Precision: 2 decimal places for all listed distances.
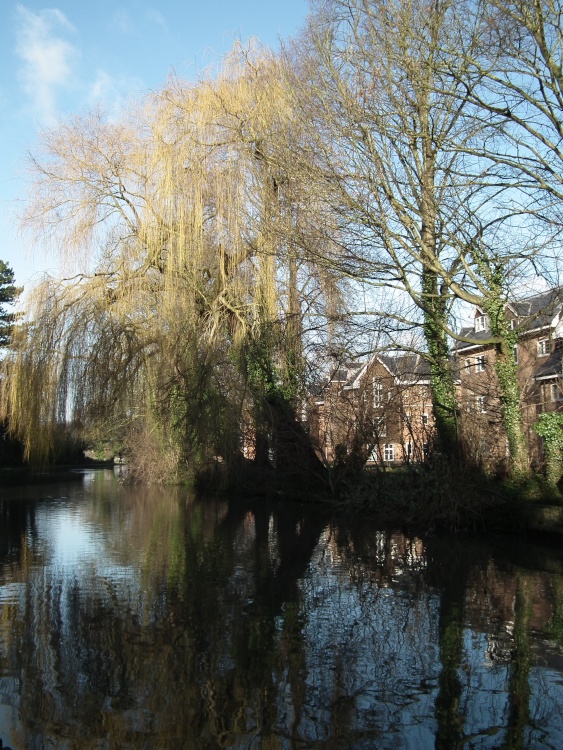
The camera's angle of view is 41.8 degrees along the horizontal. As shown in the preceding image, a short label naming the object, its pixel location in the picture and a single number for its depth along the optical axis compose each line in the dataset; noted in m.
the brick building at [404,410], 14.48
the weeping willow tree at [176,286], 15.88
